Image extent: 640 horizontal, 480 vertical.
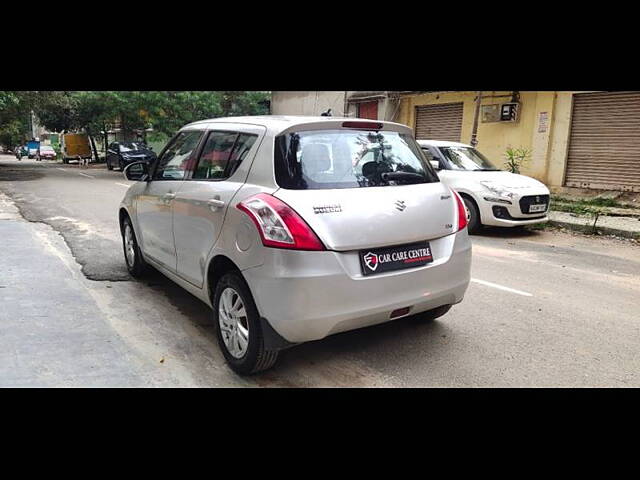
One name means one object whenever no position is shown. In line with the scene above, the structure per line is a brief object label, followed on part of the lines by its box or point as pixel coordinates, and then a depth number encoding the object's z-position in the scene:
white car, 8.79
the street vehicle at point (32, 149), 52.34
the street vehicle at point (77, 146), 35.47
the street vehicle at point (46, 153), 46.38
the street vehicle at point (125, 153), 25.25
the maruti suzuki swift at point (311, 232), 3.13
